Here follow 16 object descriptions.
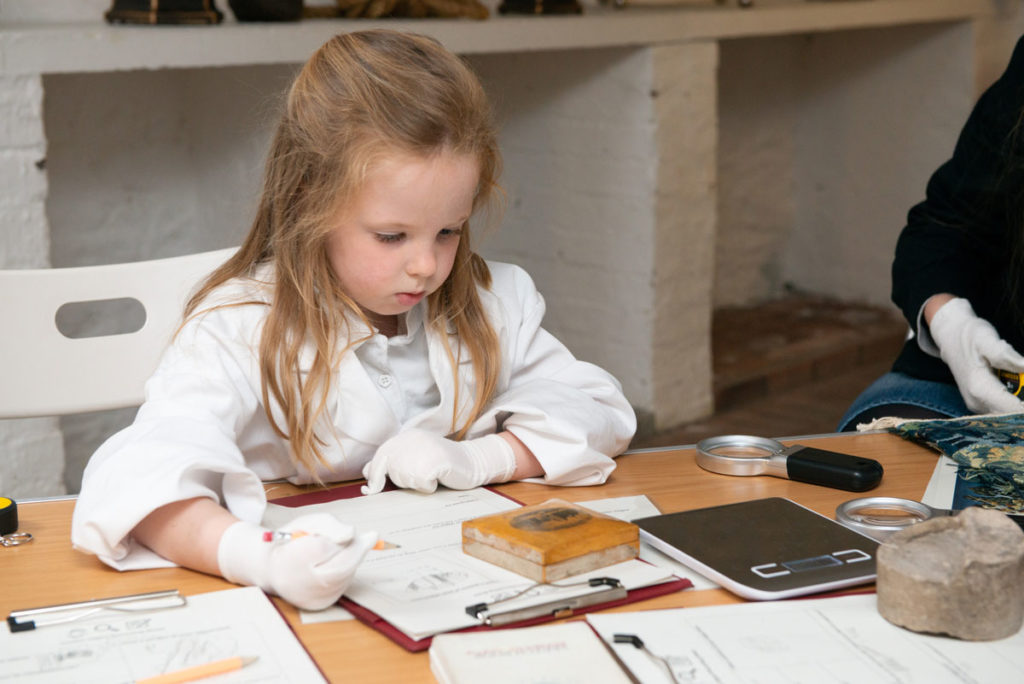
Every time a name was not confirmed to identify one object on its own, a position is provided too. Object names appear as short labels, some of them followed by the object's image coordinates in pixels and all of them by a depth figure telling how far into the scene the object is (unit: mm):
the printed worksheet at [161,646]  845
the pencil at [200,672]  824
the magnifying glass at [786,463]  1224
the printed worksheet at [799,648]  839
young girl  1239
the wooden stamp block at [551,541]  979
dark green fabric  1206
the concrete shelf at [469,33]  2309
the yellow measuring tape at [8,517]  1127
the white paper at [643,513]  1019
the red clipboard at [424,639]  890
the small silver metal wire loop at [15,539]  1115
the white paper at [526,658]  825
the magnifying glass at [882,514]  1095
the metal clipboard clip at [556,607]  913
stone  880
